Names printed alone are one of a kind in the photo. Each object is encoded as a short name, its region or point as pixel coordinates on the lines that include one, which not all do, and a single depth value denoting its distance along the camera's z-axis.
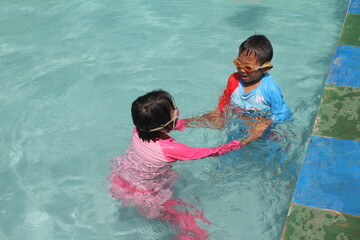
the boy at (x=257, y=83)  3.45
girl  2.71
